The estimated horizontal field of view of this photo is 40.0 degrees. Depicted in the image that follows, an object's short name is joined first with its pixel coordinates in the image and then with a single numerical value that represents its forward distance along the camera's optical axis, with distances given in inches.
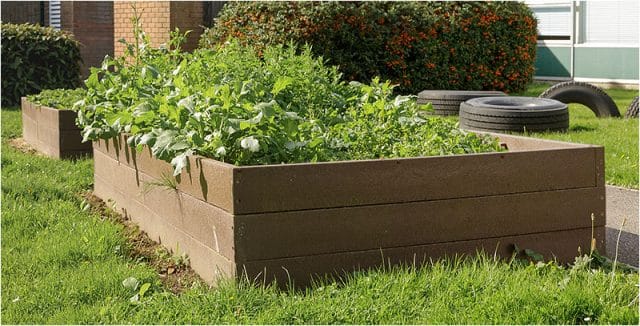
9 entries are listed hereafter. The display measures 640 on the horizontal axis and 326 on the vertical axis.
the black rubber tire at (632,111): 469.7
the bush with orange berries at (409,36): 561.9
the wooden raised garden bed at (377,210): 164.1
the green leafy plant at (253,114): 181.8
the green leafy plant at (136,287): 164.6
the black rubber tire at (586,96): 479.8
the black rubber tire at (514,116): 387.2
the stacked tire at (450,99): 483.2
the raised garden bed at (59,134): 347.3
